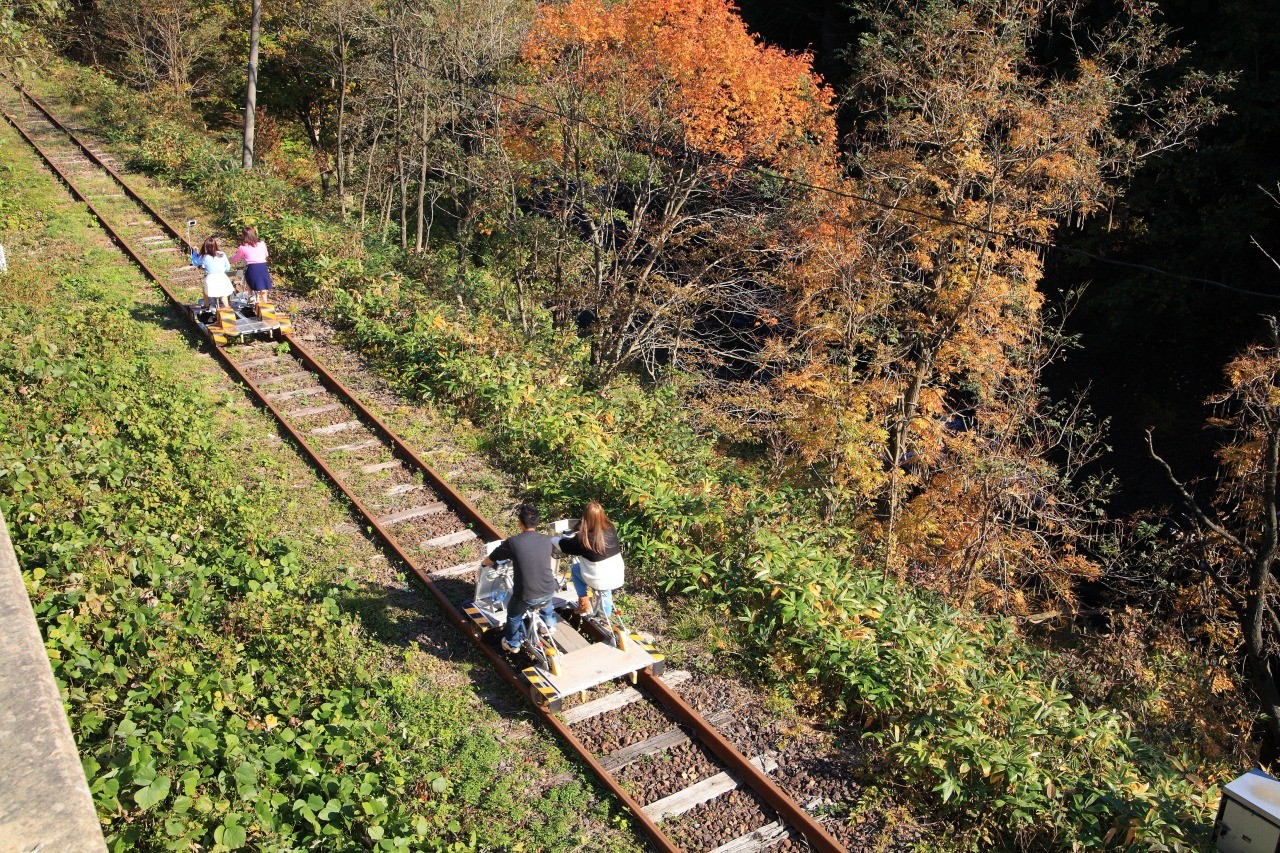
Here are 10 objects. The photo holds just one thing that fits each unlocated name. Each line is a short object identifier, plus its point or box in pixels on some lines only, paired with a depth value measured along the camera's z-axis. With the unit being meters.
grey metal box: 5.96
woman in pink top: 14.66
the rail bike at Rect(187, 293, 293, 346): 14.76
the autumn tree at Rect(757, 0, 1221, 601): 16.36
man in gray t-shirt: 7.80
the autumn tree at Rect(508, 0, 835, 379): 20.11
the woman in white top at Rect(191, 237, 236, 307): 14.53
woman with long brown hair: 8.09
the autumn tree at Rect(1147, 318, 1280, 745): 12.95
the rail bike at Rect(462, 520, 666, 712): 7.94
